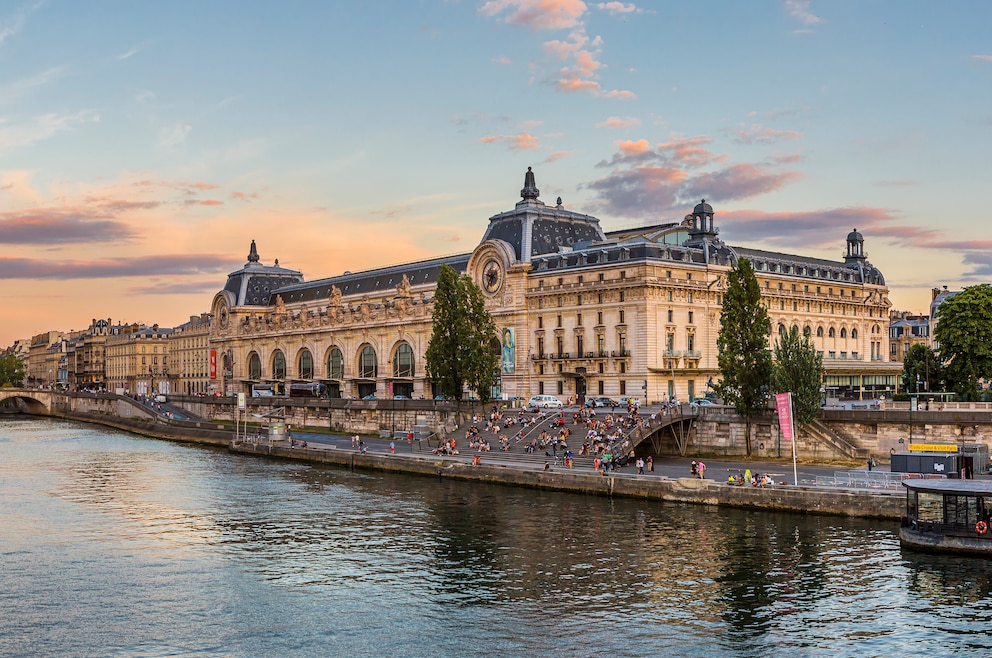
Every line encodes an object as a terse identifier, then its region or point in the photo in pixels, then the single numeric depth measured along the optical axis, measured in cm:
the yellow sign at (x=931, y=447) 6522
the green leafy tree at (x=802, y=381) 7788
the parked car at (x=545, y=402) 11019
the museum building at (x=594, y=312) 11625
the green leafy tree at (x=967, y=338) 9550
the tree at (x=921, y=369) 10431
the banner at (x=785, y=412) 7012
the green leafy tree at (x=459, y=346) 10069
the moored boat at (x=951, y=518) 5034
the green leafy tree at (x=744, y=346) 8094
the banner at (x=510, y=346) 12888
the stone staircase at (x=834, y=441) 7656
